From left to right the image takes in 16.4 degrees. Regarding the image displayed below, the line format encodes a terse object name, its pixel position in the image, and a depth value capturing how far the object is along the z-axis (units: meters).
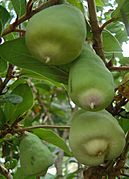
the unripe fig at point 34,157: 0.54
